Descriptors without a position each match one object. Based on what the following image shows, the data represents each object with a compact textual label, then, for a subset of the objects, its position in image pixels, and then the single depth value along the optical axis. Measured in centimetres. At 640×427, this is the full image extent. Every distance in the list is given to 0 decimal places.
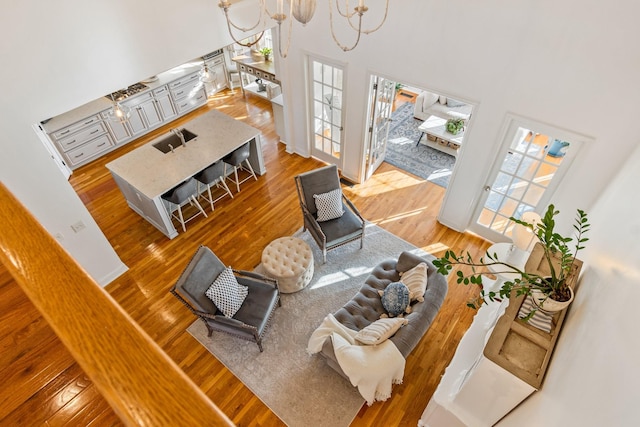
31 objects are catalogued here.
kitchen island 506
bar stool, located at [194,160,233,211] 541
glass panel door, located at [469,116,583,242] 393
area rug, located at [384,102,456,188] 632
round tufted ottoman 440
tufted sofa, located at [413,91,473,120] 719
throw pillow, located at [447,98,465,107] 736
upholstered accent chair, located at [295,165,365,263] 482
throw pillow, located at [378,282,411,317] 373
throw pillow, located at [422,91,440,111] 738
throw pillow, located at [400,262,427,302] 374
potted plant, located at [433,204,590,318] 212
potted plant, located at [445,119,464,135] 652
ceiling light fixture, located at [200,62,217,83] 795
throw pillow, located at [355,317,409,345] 335
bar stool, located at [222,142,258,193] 571
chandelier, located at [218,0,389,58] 202
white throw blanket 326
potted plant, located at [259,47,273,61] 766
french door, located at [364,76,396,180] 516
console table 745
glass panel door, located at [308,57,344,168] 545
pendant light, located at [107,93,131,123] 668
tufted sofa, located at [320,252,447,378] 342
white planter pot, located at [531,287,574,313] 214
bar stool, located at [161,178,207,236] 506
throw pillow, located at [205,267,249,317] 386
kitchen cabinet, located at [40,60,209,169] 635
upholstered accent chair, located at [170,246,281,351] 371
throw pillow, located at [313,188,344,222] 487
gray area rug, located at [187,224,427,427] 365
